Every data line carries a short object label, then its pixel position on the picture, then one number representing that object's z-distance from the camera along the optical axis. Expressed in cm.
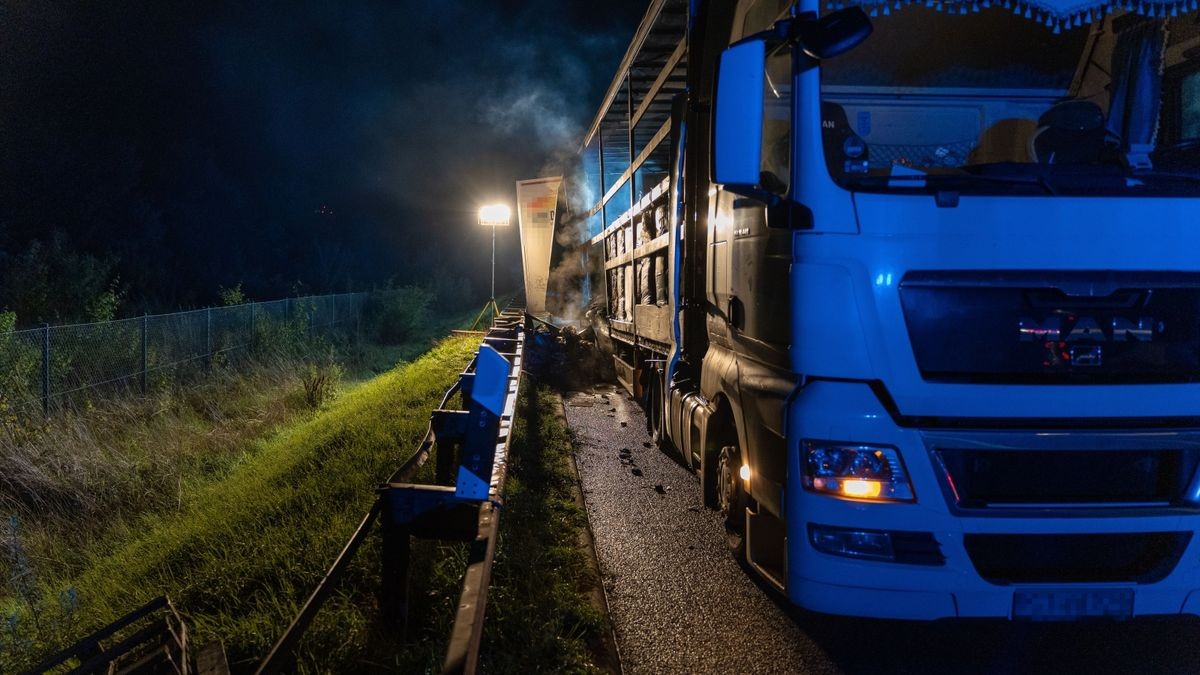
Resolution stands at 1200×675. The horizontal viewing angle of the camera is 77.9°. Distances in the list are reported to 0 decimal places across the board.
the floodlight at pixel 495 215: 2448
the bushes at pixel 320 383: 1155
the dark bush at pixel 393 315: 2517
